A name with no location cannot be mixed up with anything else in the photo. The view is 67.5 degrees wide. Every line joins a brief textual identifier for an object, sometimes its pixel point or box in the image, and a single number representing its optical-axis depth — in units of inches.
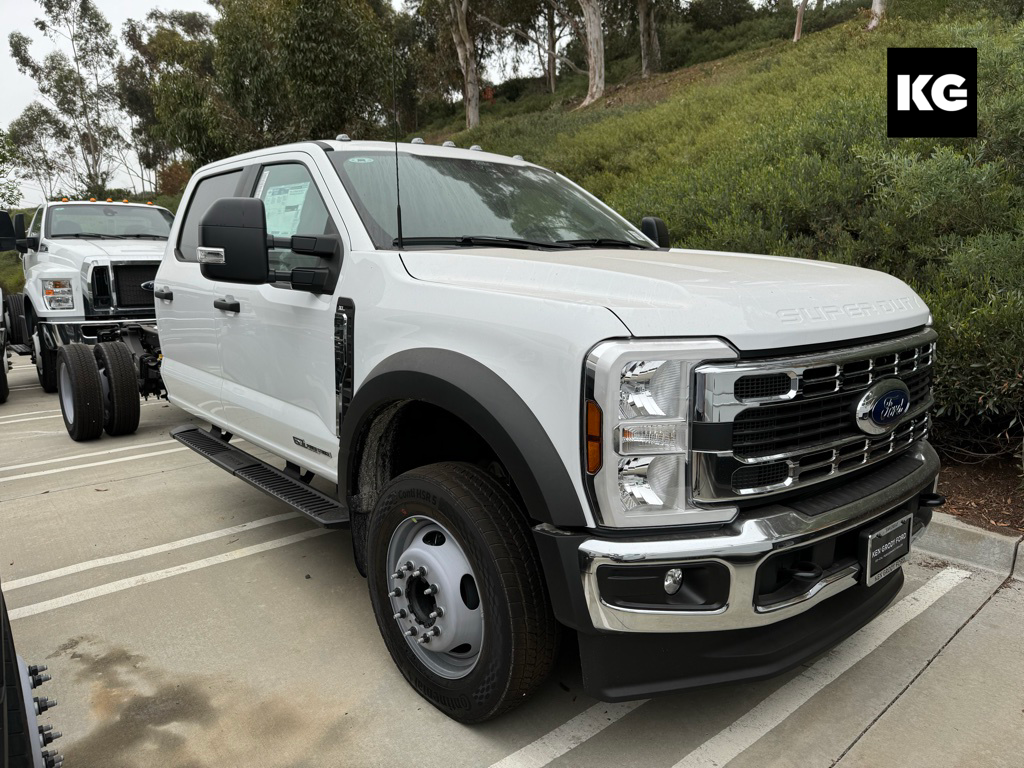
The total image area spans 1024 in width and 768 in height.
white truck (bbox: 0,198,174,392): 304.3
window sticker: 138.8
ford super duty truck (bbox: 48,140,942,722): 79.3
